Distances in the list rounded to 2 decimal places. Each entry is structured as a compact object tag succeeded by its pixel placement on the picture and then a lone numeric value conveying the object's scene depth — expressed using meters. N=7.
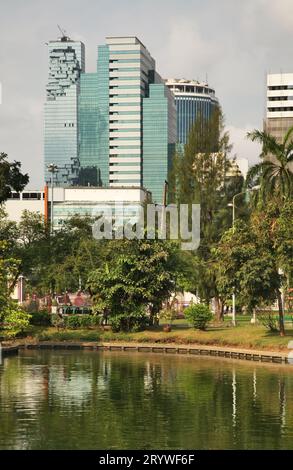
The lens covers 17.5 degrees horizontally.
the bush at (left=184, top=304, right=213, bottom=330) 77.44
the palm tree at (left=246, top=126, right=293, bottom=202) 79.31
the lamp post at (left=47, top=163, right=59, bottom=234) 122.00
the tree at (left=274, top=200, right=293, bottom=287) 66.88
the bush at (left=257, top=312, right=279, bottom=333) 71.62
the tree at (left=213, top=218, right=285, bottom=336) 68.50
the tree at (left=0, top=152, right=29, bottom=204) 88.94
